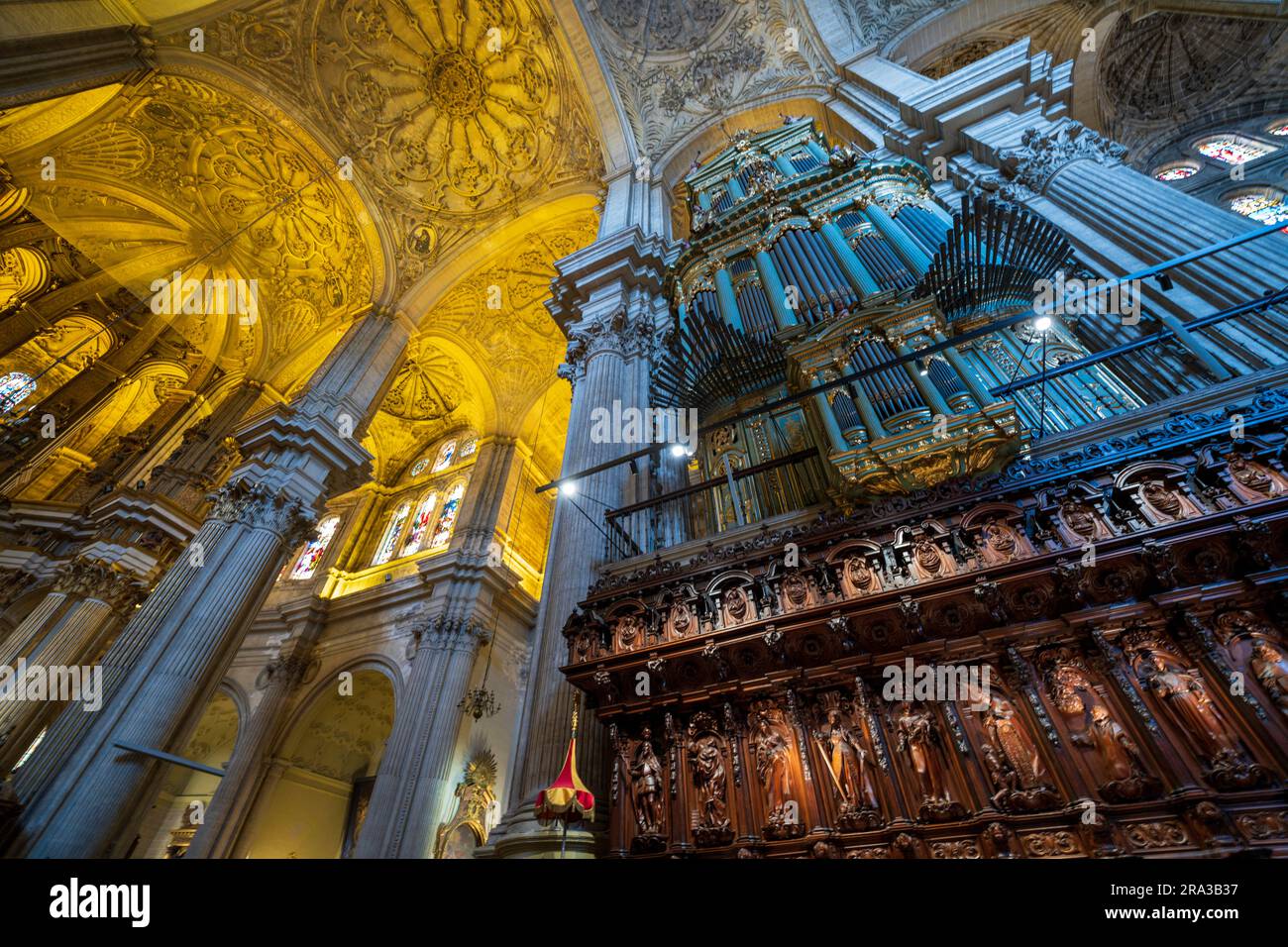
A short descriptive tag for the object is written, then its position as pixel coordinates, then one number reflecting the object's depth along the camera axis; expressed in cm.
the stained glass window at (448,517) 1375
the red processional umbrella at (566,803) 286
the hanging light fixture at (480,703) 1040
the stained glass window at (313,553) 1438
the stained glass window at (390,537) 1439
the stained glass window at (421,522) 1420
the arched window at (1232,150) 924
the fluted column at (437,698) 856
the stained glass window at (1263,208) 785
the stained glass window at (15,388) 1228
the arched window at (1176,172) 971
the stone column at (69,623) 910
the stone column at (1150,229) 396
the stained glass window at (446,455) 1609
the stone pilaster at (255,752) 948
